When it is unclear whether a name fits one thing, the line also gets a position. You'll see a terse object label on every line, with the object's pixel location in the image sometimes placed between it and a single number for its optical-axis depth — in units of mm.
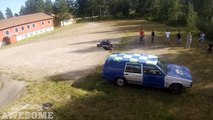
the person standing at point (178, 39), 16241
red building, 29422
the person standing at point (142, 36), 17364
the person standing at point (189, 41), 15605
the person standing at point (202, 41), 15926
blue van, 9362
